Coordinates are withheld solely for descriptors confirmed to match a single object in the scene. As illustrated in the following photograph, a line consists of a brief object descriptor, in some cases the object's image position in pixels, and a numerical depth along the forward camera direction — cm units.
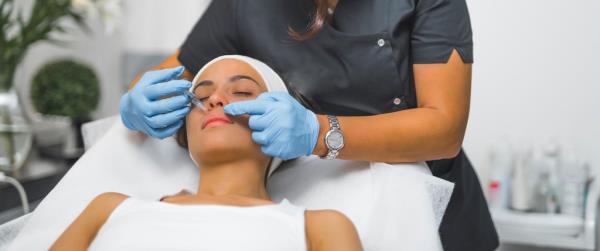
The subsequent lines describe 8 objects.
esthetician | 103
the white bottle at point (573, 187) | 210
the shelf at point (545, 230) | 204
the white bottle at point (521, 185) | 215
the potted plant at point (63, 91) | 203
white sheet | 110
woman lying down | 95
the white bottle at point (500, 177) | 221
